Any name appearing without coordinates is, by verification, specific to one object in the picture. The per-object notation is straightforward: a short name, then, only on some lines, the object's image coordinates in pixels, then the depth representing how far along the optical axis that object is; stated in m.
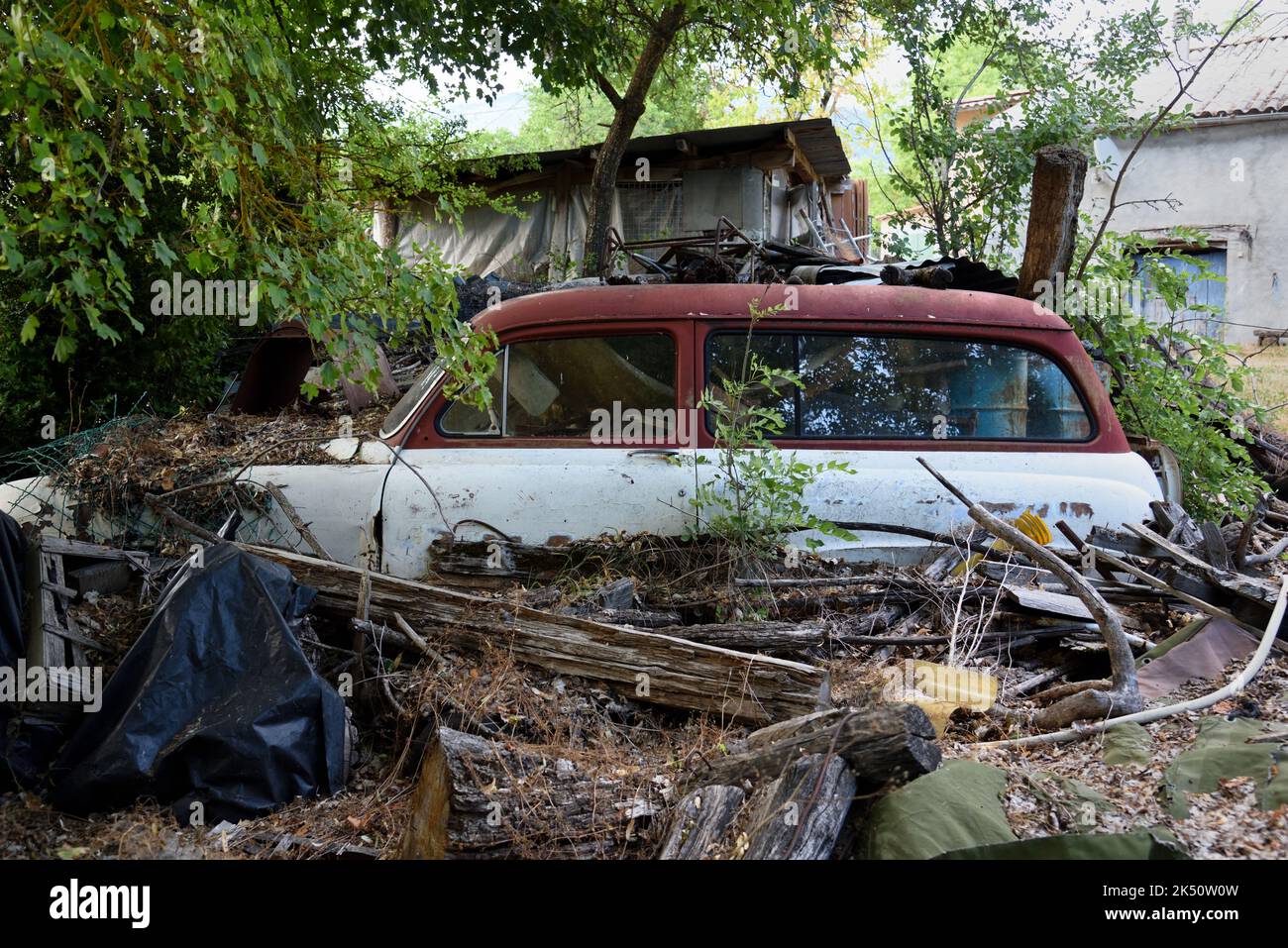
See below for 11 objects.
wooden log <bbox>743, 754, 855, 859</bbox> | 2.70
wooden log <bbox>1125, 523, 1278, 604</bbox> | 4.20
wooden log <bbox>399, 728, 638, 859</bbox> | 3.01
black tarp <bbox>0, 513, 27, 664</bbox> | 3.85
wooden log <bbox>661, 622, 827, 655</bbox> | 4.09
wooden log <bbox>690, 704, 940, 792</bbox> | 2.81
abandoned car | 4.80
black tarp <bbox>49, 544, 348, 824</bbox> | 3.47
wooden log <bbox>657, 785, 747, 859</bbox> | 2.83
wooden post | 6.04
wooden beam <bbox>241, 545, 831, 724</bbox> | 3.80
